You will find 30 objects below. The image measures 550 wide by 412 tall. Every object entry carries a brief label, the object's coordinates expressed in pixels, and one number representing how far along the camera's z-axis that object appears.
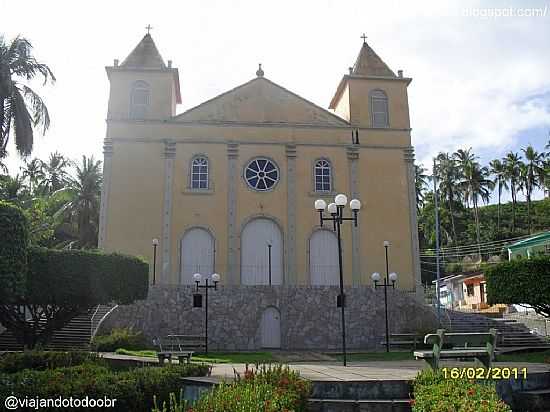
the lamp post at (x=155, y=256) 27.11
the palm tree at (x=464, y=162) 56.78
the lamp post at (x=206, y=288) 21.48
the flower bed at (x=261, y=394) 5.48
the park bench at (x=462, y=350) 8.59
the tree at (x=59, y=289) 15.73
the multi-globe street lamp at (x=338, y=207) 15.65
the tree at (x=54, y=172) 50.50
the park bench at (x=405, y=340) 21.28
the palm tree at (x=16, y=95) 22.00
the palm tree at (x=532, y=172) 53.97
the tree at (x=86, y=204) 42.38
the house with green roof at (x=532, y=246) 35.44
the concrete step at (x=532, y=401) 8.23
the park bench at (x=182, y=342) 20.53
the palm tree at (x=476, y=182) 56.03
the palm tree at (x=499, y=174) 57.12
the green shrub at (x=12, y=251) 13.48
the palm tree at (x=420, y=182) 57.44
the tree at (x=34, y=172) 50.59
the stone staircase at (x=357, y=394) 7.94
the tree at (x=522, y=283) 18.28
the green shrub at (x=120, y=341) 19.44
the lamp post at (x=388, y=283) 21.39
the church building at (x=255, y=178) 28.20
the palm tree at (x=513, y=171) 56.31
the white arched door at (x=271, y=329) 22.94
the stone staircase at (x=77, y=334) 19.77
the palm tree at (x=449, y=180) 57.19
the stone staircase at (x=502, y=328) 21.50
